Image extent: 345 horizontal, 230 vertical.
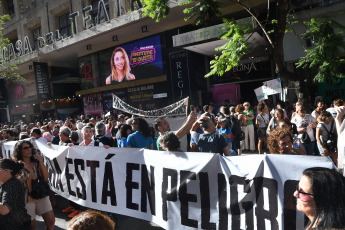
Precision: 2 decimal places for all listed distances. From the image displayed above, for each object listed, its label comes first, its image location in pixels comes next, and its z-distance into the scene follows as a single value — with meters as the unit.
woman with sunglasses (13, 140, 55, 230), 3.85
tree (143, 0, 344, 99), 6.75
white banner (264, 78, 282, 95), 8.23
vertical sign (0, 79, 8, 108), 22.49
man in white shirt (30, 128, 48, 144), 6.68
